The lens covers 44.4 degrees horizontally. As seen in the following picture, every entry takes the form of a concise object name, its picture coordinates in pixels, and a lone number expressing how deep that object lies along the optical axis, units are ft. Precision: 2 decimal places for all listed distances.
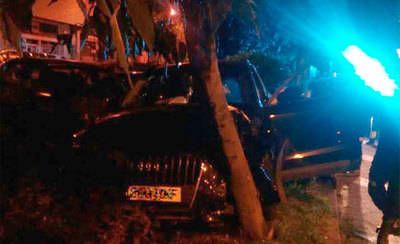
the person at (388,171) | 14.51
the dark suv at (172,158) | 15.29
